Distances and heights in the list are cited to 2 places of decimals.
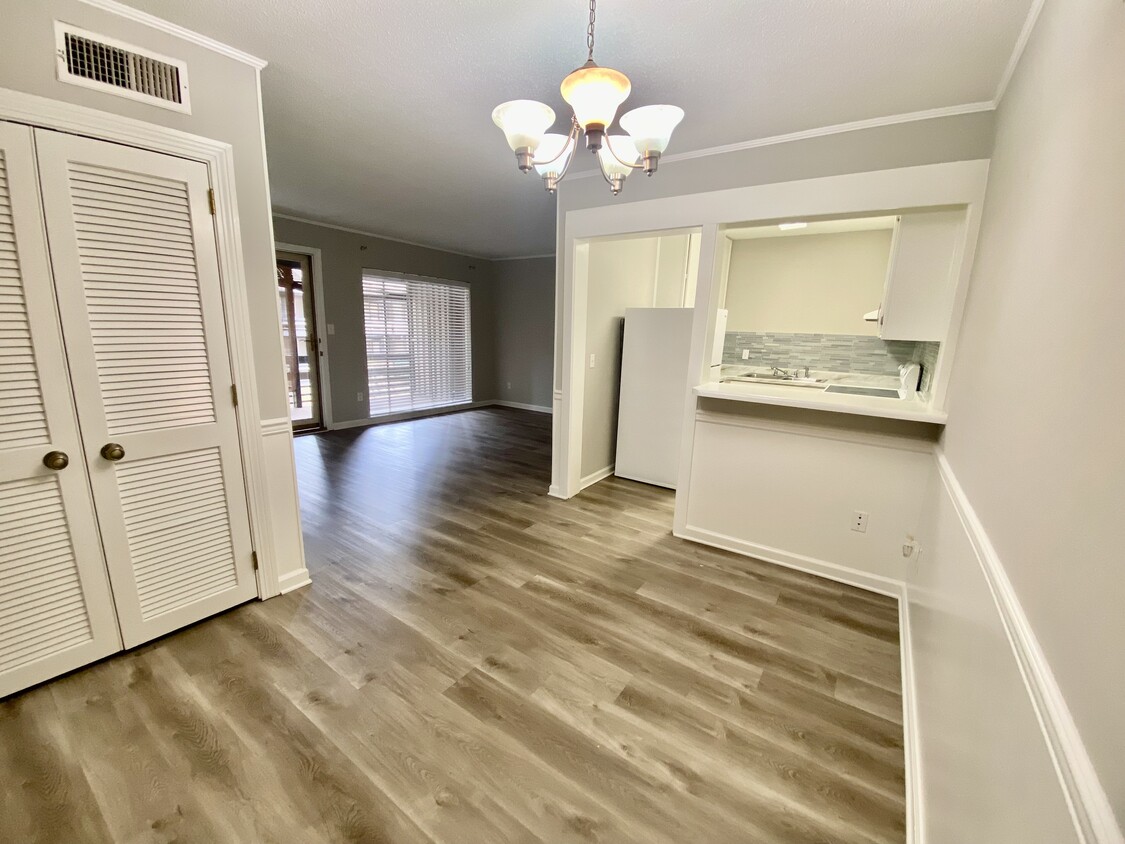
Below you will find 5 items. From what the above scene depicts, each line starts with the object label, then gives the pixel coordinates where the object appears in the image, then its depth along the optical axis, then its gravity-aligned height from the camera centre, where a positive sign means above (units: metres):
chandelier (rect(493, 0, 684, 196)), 1.37 +0.75
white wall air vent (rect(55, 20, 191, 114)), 1.51 +0.91
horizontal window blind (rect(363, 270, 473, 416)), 6.21 -0.10
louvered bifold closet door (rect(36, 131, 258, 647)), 1.59 -0.16
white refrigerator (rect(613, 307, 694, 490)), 3.66 -0.39
